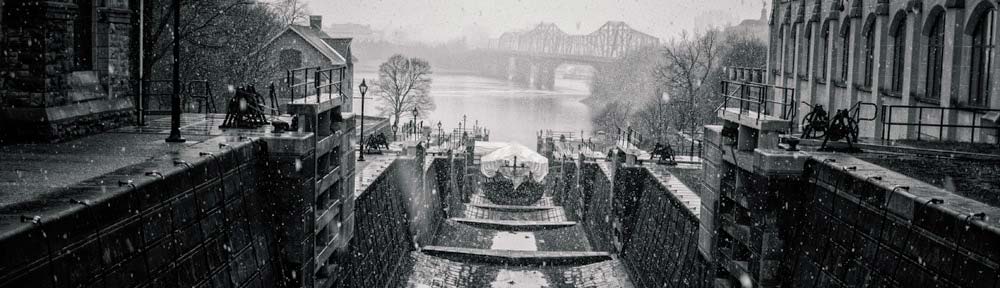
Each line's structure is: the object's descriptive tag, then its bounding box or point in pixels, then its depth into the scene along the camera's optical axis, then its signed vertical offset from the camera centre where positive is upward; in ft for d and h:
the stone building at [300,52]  166.30 +4.96
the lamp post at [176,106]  43.80 -1.39
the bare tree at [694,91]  179.06 +0.11
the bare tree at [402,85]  233.35 -0.63
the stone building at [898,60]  63.05 +3.20
